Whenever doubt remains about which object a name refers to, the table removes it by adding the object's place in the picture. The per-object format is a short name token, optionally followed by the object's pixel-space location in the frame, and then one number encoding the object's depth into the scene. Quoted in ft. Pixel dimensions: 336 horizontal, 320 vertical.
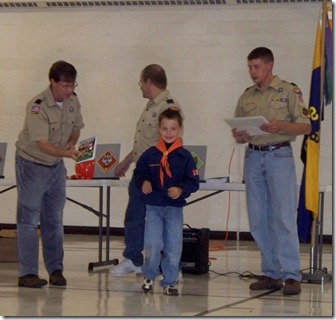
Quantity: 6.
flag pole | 28.47
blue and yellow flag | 28.24
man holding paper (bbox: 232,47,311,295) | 26.09
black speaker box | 31.62
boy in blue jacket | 25.58
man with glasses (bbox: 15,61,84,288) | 26.36
